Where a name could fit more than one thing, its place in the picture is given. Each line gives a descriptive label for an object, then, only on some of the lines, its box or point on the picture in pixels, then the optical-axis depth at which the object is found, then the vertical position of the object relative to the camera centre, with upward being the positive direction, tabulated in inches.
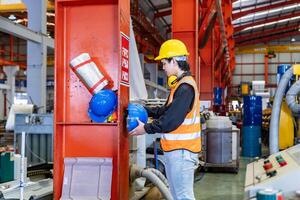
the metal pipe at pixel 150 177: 166.2 -34.0
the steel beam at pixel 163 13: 602.9 +145.1
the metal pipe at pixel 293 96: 201.5 +3.2
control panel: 91.7 -19.9
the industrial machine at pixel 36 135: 254.8 -22.8
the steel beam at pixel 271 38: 1091.3 +194.2
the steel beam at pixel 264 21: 867.1 +194.9
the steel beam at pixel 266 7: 722.2 +189.6
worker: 121.4 -8.0
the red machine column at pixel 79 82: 140.9 +9.0
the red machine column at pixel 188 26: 280.8 +58.8
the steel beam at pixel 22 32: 265.7 +53.8
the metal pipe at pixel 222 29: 336.1 +83.0
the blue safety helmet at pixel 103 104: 132.3 -0.6
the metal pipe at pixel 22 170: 120.5 -22.4
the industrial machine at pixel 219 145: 304.8 -35.2
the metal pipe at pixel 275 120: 176.8 -8.5
